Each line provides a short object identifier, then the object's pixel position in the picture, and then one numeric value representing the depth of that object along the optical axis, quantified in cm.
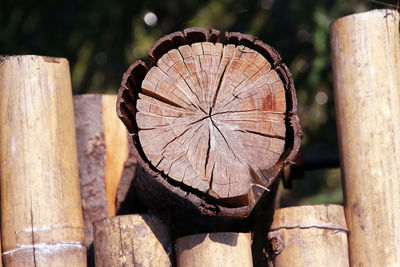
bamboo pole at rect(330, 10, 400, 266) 420
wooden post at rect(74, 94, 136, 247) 498
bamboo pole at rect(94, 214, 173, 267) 407
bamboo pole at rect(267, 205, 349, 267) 414
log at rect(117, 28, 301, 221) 372
